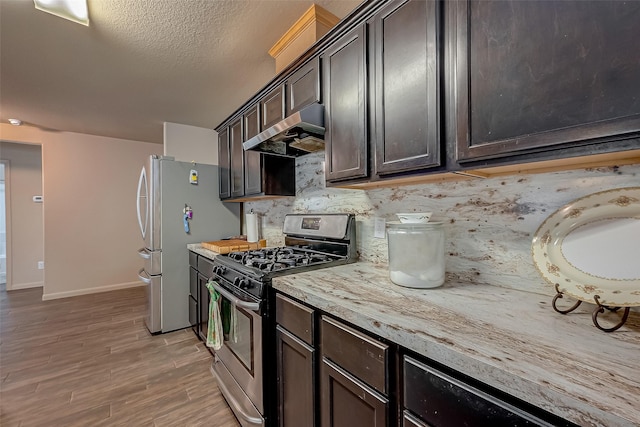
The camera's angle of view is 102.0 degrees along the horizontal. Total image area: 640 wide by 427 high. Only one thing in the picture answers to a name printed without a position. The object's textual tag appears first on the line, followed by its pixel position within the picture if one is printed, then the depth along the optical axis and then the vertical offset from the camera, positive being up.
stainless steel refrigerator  2.71 -0.12
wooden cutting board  2.29 -0.28
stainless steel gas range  1.35 -0.47
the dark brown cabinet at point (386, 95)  1.04 +0.56
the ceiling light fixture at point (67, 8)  1.57 +1.30
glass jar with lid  1.09 -0.17
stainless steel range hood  1.48 +0.52
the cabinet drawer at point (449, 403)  0.56 -0.46
